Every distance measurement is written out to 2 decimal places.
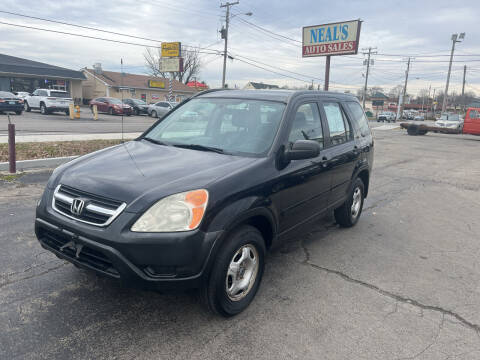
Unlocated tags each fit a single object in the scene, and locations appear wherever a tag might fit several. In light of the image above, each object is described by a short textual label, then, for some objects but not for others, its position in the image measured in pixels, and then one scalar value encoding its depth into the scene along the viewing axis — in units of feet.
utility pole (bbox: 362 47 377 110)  212.02
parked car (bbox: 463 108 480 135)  71.77
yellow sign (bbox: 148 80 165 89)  156.10
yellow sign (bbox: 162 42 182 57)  122.89
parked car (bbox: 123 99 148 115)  106.22
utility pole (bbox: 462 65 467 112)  230.07
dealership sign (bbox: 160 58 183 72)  126.62
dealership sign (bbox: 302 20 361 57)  88.43
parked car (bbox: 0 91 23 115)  69.41
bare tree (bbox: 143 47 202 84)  225.15
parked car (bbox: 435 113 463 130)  87.33
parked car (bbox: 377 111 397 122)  179.42
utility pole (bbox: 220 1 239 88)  120.43
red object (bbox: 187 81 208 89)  196.37
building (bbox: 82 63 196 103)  157.79
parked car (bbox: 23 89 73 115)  81.35
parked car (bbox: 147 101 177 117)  100.17
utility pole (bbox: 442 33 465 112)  154.73
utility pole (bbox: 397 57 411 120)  238.48
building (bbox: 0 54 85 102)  129.59
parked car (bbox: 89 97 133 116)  94.97
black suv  8.02
